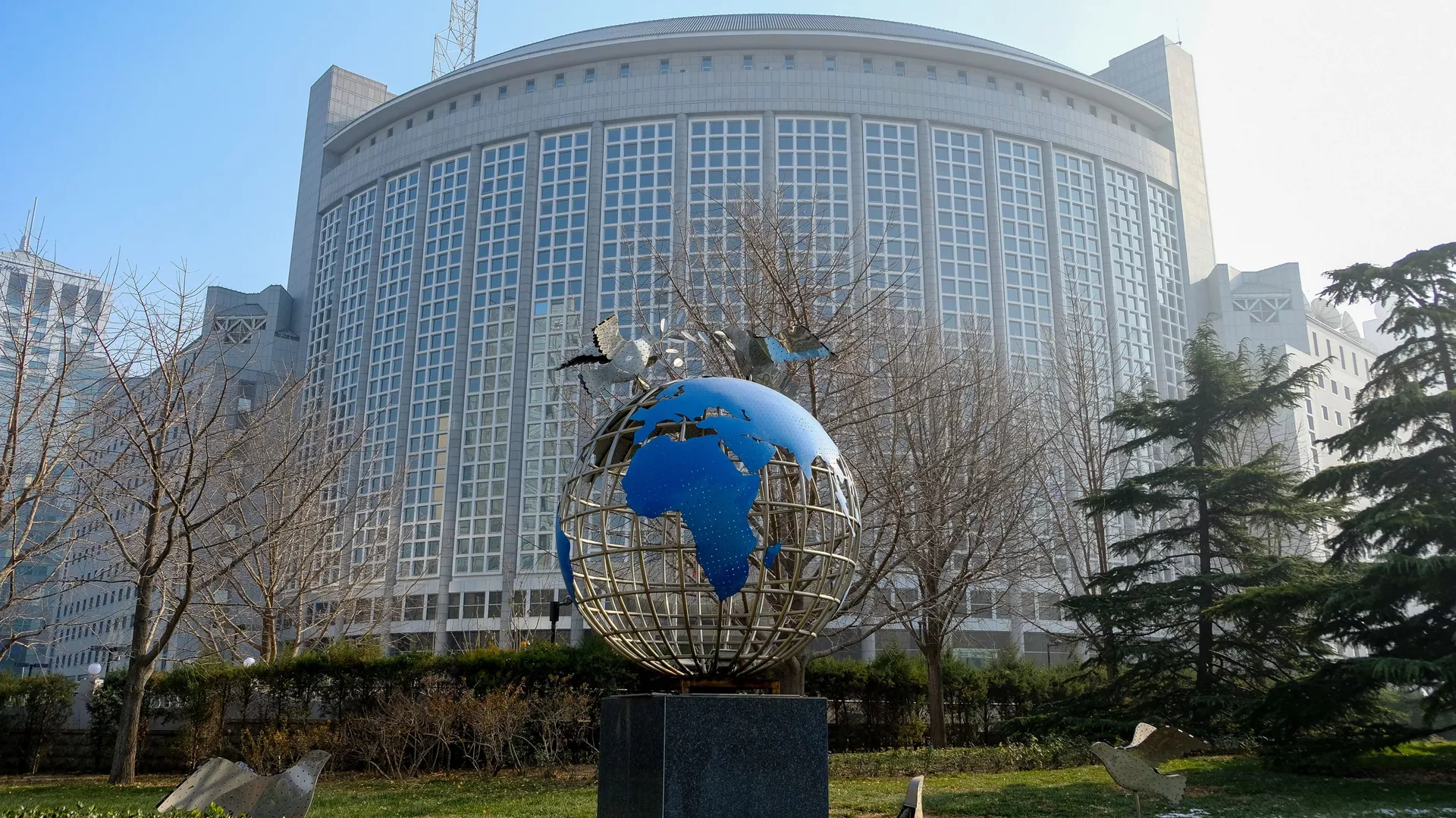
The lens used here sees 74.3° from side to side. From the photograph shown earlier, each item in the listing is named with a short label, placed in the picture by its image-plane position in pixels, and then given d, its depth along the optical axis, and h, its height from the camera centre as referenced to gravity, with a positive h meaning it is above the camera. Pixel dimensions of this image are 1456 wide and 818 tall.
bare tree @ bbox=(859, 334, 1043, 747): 14.83 +2.63
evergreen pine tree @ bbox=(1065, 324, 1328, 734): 16.47 +1.46
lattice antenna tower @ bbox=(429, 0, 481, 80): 62.62 +39.69
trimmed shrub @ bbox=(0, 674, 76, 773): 16.59 -1.26
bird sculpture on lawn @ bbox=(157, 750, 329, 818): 7.47 -1.10
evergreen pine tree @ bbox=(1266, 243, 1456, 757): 12.27 +1.45
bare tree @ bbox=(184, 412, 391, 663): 21.33 +2.03
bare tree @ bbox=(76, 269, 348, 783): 13.69 +2.75
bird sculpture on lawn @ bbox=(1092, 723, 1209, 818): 8.45 -1.00
